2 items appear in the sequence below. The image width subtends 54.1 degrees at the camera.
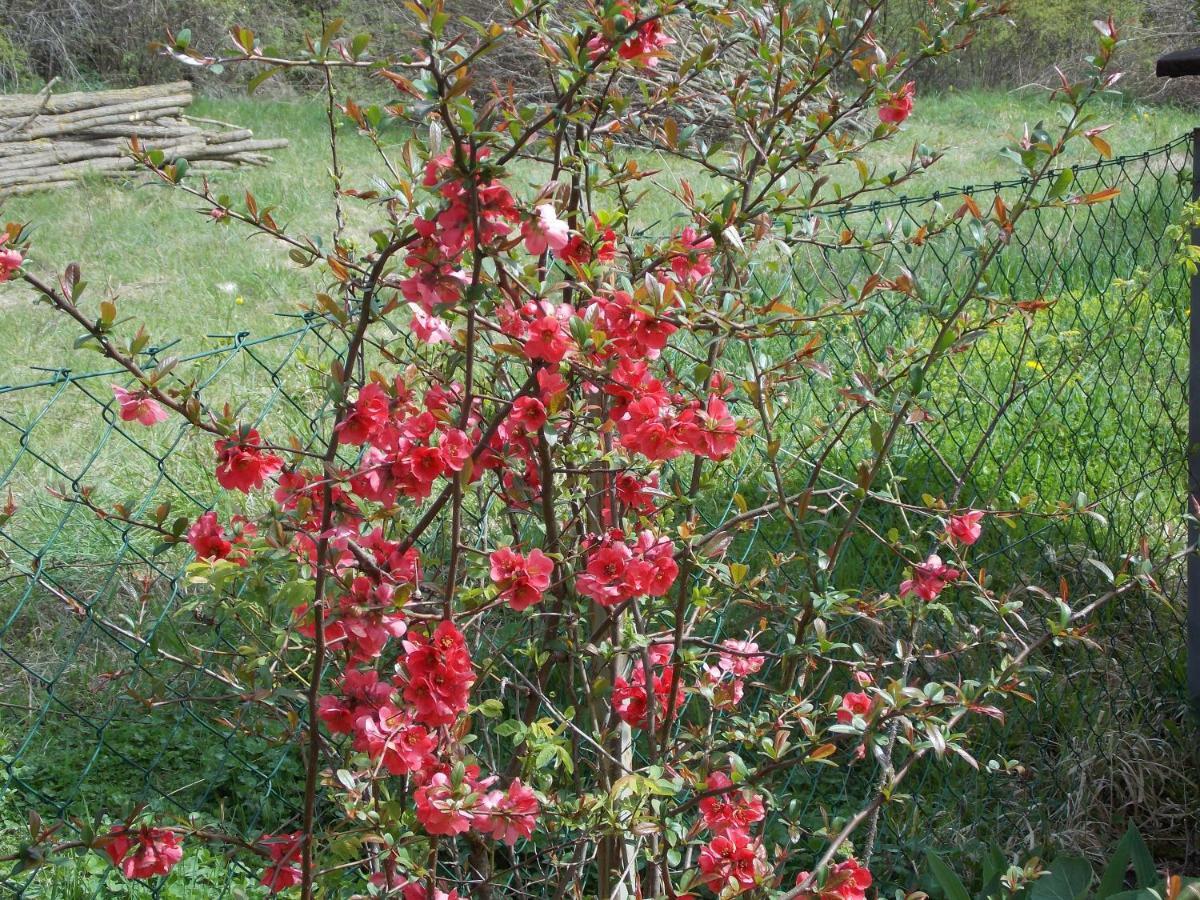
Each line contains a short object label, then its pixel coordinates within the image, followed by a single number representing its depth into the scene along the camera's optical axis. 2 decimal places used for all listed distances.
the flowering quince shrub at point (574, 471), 1.10
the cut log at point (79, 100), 7.74
